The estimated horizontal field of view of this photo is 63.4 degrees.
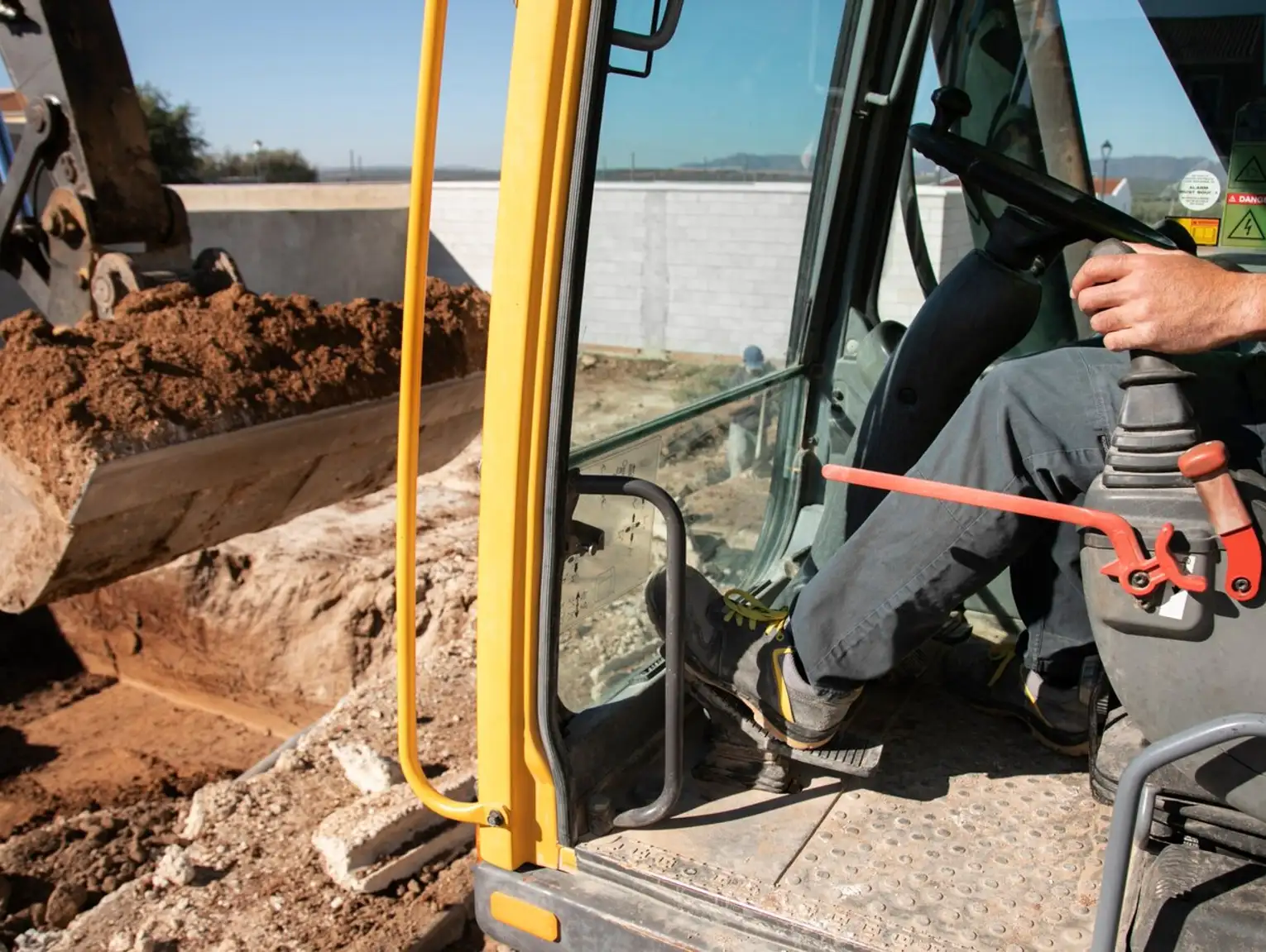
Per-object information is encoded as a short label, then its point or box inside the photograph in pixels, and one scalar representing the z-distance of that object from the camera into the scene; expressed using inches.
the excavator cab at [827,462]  54.2
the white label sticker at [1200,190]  83.6
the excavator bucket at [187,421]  108.6
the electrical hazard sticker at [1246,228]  81.8
